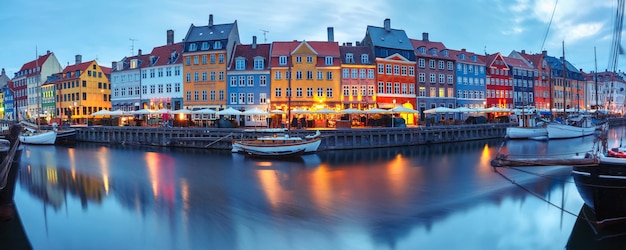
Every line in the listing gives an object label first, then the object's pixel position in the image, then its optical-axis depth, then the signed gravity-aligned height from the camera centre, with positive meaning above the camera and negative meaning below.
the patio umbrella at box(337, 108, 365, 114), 39.84 +0.72
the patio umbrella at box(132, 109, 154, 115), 43.50 +1.06
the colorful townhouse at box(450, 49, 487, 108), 61.59 +5.51
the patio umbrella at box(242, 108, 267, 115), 39.16 +0.76
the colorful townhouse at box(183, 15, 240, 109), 51.44 +7.10
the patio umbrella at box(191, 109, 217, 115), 41.97 +0.93
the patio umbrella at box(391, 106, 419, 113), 40.42 +0.75
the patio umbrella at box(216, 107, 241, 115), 39.56 +0.82
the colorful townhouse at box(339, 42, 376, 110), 50.31 +4.47
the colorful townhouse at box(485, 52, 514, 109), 66.88 +5.34
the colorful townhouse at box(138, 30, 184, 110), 54.31 +5.56
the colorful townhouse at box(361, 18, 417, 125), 51.50 +6.42
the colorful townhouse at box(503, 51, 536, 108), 70.94 +6.20
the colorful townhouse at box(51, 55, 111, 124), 67.38 +5.17
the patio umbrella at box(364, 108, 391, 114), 39.96 +0.69
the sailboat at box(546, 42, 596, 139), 44.97 -1.43
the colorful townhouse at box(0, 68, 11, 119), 87.40 +8.29
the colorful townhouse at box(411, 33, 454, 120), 56.19 +5.61
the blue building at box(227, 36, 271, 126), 50.16 +4.54
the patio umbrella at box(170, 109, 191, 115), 41.62 +0.95
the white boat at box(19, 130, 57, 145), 44.38 -1.47
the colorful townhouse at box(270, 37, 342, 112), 49.44 +4.82
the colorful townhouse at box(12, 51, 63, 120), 78.19 +8.41
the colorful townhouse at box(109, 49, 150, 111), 58.72 +5.59
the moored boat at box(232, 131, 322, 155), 29.91 -1.77
